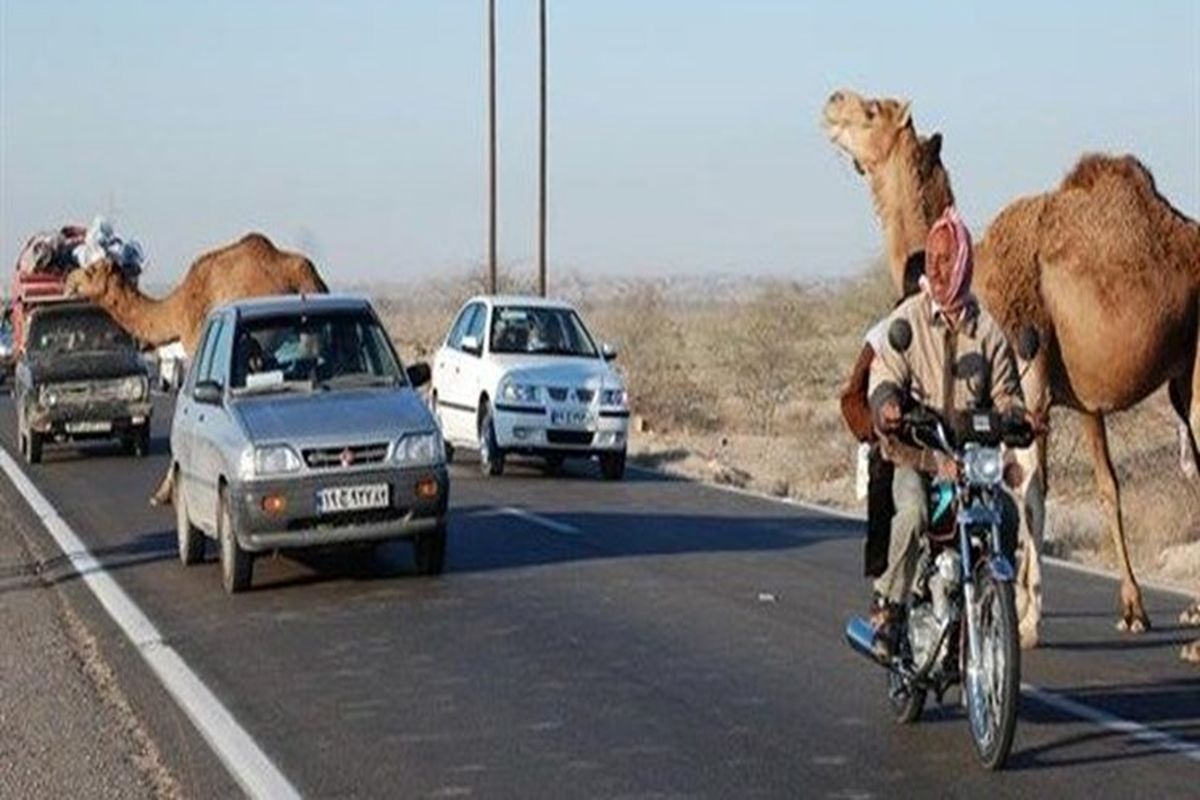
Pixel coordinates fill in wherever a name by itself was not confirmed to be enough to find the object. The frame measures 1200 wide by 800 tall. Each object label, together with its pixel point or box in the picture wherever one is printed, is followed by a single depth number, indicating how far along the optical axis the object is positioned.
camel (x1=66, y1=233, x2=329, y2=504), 23.84
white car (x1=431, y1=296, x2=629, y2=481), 26.25
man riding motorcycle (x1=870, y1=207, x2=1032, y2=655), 9.96
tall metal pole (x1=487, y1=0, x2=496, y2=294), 47.34
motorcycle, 9.29
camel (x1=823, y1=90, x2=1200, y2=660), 13.30
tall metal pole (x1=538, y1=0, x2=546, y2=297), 46.20
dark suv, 30.48
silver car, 15.80
